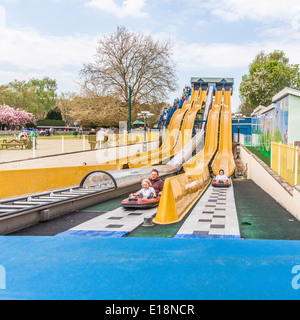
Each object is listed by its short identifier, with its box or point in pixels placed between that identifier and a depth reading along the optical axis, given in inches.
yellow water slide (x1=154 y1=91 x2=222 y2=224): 320.2
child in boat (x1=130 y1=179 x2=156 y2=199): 393.4
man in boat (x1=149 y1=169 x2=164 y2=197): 420.5
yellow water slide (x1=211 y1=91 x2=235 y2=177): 781.7
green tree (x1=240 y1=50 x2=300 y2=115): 2151.8
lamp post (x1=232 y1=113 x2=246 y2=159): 1089.3
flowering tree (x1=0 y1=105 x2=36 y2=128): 2755.9
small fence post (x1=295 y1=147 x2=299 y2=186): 362.3
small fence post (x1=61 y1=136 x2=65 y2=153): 702.0
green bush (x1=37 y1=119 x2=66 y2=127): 3019.7
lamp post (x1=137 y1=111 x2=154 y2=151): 982.4
